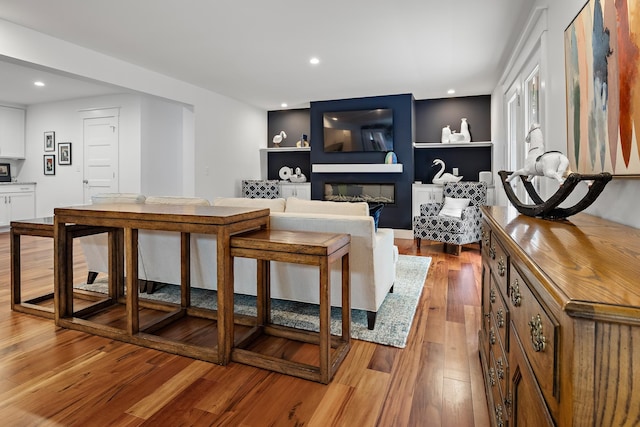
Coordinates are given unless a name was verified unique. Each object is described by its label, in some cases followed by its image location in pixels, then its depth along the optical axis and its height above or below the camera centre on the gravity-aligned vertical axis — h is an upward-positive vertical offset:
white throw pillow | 5.20 +0.03
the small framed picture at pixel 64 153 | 6.68 +1.09
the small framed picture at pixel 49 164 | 6.87 +0.92
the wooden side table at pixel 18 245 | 2.57 -0.24
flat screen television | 6.06 +1.36
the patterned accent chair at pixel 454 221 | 4.71 -0.16
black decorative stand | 1.18 +0.03
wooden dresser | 0.49 -0.19
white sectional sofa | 2.29 -0.35
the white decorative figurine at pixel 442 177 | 5.89 +0.52
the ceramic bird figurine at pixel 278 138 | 7.20 +1.43
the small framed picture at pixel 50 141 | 6.85 +1.36
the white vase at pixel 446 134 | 6.05 +1.25
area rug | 2.31 -0.74
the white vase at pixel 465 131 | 5.95 +1.28
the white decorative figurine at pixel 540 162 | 1.46 +0.19
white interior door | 6.17 +0.98
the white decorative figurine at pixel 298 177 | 6.97 +0.64
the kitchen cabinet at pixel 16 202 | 6.58 +0.20
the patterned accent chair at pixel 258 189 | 6.63 +0.40
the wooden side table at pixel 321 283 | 1.75 -0.40
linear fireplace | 6.30 +0.31
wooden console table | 1.94 -0.43
